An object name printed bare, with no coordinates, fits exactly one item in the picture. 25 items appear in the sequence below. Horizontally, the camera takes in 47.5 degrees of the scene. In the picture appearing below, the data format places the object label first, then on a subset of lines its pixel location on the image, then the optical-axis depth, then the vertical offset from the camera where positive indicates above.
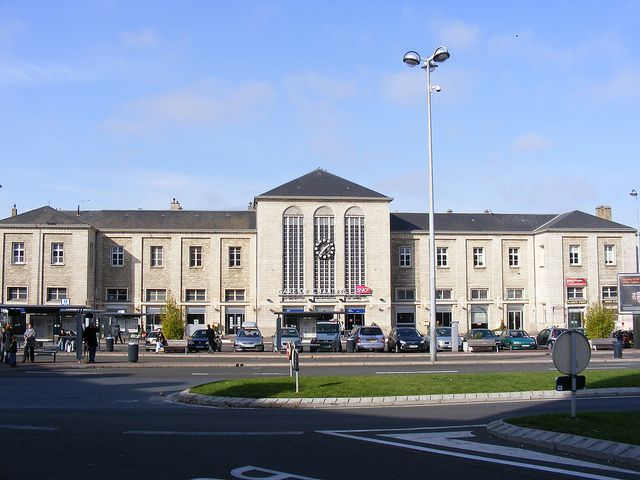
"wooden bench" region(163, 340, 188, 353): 42.50 -2.65
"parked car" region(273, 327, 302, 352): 43.12 -2.33
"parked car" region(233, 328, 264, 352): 44.69 -2.60
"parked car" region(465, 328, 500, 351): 43.66 -2.52
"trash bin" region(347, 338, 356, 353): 43.81 -2.82
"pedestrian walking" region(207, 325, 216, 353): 42.22 -2.25
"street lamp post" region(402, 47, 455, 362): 31.88 +6.39
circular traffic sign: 11.23 -0.87
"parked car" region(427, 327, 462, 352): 46.16 -2.69
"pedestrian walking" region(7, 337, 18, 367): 29.02 -2.04
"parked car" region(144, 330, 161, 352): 46.81 -2.70
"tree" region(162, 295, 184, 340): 50.97 -1.85
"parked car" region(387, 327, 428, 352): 42.69 -2.53
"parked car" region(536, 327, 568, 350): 46.84 -2.62
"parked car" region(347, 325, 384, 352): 44.19 -2.48
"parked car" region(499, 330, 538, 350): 46.50 -2.81
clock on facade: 67.56 +4.68
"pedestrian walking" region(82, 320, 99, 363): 31.48 -1.68
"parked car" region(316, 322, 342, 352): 45.59 -2.43
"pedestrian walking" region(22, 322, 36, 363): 30.92 -1.77
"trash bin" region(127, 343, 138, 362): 31.85 -2.25
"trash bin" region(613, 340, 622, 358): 34.06 -2.47
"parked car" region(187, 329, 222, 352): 43.97 -2.57
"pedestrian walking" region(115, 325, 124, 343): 57.28 -2.67
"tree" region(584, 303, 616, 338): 51.16 -1.82
